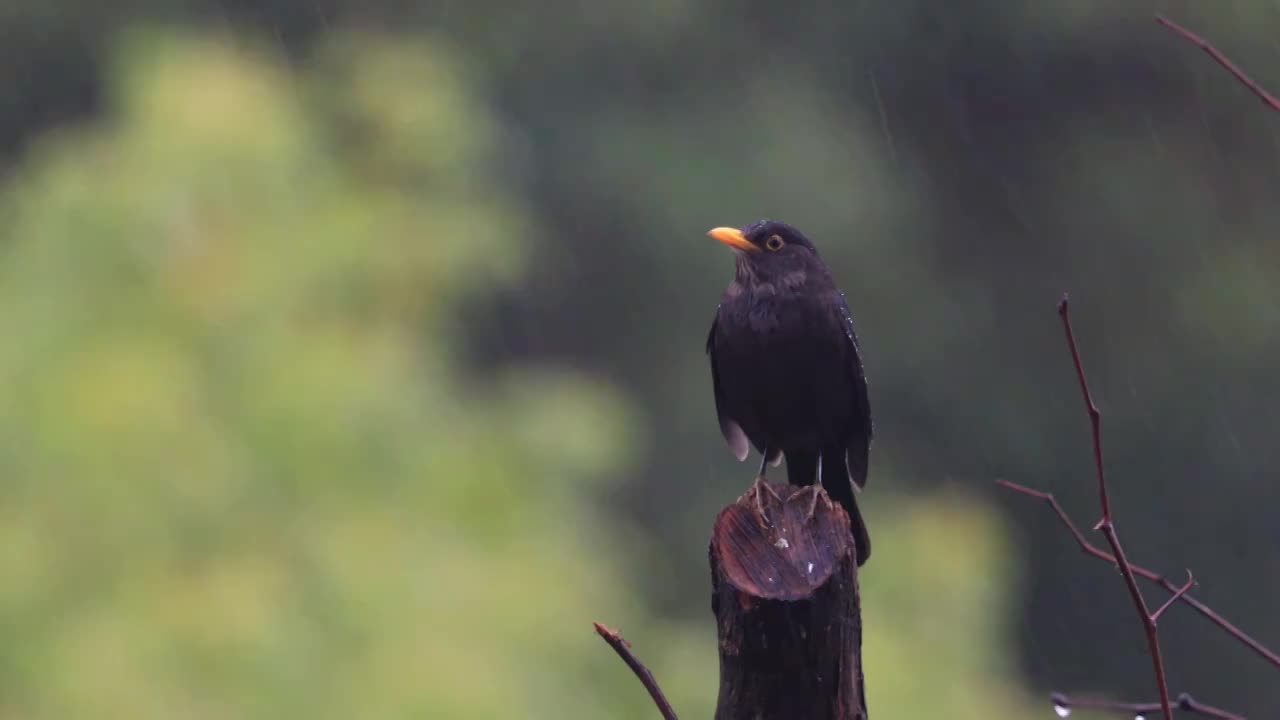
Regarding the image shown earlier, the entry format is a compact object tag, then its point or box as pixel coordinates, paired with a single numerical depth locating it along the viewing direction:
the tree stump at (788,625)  5.67
